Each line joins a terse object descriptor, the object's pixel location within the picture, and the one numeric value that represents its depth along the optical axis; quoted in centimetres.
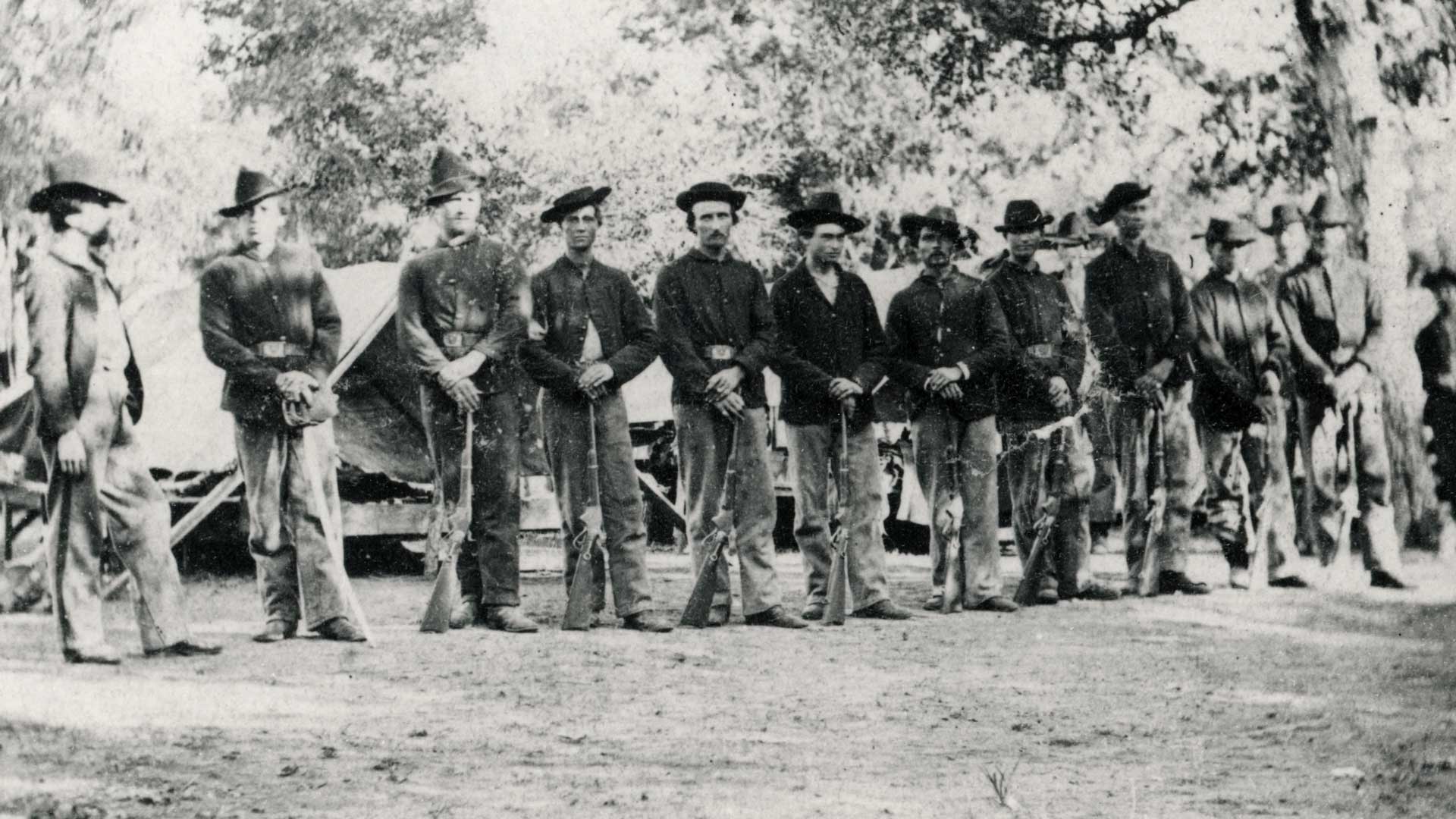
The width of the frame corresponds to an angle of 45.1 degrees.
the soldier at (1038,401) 812
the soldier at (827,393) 752
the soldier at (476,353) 696
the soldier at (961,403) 791
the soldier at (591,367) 716
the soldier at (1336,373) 735
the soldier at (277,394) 650
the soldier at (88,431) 588
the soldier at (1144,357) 815
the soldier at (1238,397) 813
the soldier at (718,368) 728
